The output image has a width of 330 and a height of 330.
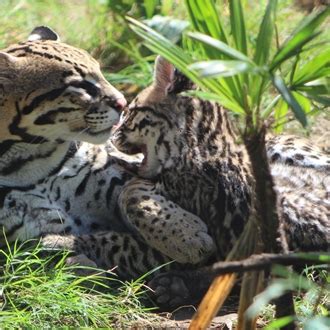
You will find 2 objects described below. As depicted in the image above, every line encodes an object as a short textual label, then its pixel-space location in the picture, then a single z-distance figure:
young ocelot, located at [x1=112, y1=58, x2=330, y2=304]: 13.98
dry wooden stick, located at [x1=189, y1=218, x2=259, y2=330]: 10.51
